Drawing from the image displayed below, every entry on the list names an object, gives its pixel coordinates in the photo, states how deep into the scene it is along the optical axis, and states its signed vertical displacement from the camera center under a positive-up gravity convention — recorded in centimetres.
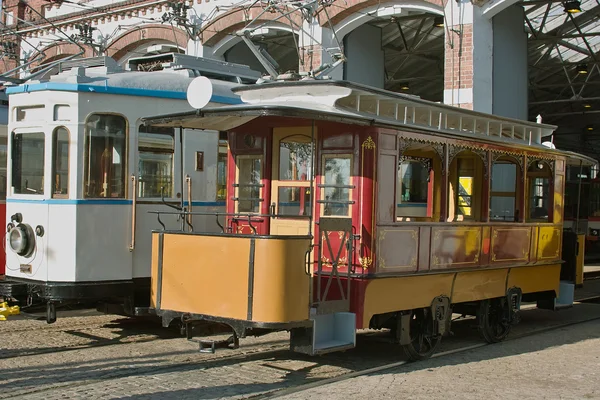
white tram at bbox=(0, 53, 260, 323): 976 +14
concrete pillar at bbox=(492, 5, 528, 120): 1809 +309
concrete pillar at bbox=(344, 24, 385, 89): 2031 +357
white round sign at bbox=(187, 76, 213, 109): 844 +107
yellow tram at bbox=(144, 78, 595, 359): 789 -28
